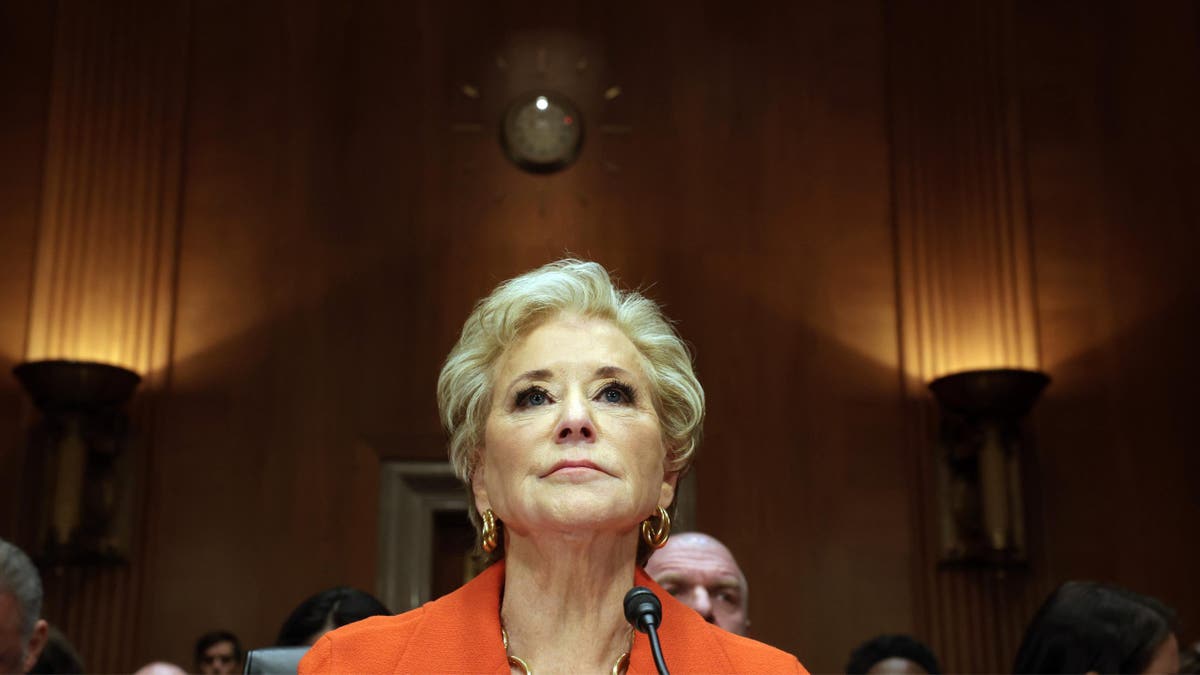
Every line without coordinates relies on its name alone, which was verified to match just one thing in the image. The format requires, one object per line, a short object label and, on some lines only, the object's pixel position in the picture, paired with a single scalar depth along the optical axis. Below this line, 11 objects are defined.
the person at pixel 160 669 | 3.80
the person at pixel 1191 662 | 3.96
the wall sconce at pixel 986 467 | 6.33
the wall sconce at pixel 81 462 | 6.02
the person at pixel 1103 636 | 3.08
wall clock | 6.89
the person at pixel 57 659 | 3.63
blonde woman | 2.09
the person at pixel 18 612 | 2.68
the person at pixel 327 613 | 3.48
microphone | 1.94
